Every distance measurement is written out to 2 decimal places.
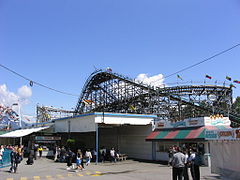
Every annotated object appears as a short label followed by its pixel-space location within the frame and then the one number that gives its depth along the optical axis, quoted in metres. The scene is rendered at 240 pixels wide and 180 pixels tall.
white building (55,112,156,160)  22.44
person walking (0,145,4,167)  17.38
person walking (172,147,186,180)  9.46
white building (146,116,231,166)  18.59
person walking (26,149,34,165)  20.14
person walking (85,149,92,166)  19.20
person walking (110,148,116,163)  21.66
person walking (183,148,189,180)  10.27
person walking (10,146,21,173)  15.02
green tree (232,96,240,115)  65.13
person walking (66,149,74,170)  17.03
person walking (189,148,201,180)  10.41
